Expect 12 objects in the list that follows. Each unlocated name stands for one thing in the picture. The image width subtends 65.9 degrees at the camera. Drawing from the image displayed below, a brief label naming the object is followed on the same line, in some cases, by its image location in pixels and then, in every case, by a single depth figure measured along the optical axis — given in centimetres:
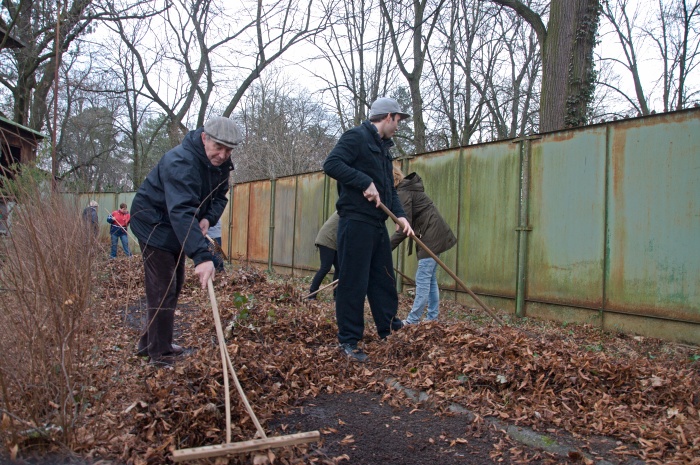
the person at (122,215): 1342
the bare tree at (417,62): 1672
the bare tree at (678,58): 1836
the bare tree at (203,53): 1853
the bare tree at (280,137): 2916
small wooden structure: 276
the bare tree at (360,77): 2110
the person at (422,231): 549
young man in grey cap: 422
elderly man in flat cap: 336
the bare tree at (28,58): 1507
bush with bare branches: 223
